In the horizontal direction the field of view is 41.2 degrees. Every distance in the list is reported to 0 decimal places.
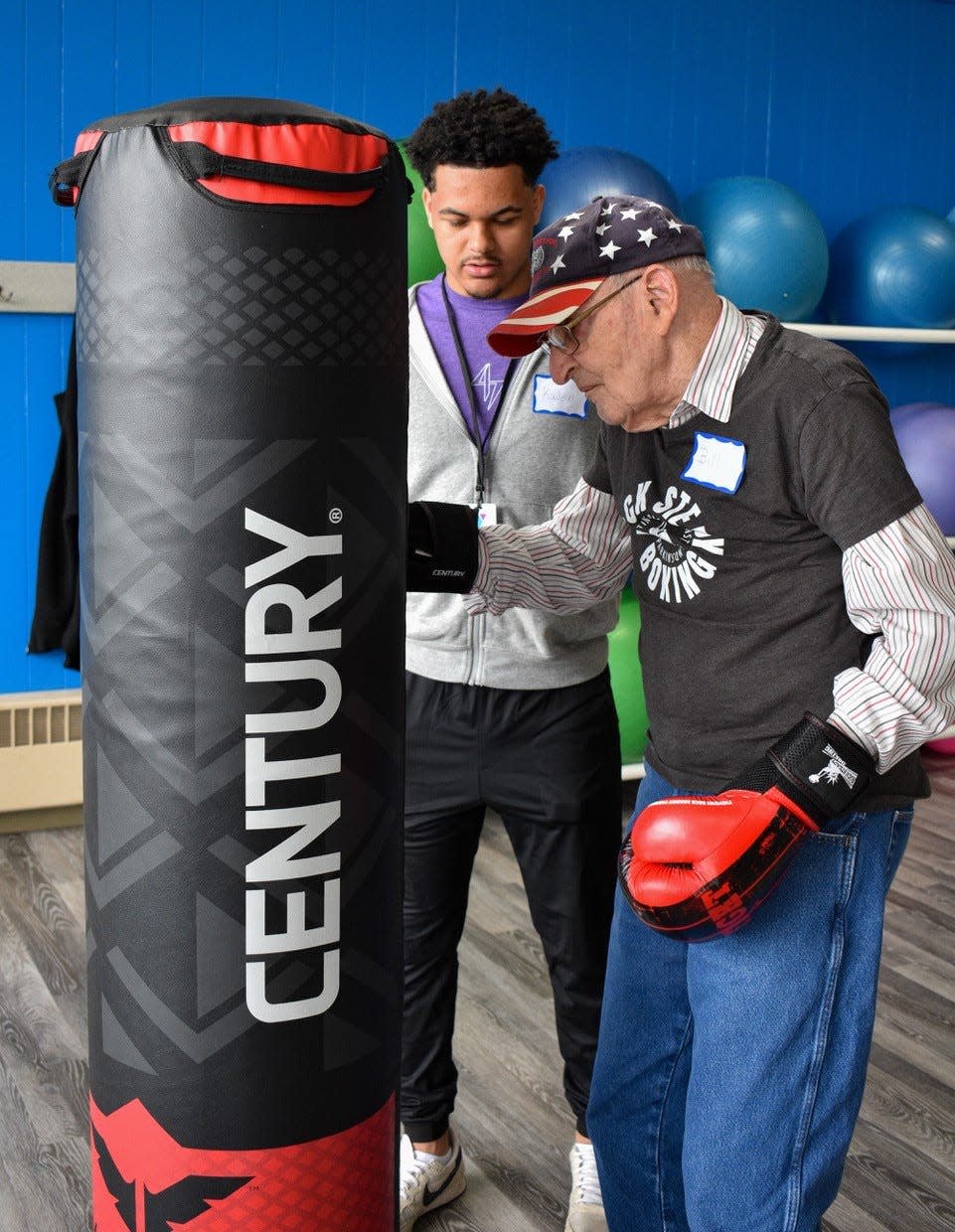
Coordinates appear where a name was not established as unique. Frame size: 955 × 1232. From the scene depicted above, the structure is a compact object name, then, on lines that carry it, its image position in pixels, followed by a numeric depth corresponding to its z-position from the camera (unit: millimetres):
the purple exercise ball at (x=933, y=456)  4406
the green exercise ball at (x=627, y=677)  3861
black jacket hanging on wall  3754
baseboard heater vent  3895
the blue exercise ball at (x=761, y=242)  4078
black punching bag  955
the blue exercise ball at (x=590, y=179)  3752
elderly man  1276
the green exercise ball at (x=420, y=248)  3449
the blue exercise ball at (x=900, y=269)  4445
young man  1965
